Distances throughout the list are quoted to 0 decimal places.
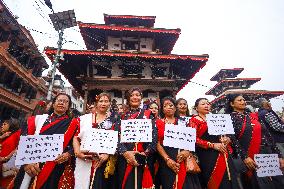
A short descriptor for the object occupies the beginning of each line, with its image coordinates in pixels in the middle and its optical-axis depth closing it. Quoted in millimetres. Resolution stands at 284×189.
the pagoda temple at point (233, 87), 29520
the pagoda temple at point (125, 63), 14867
